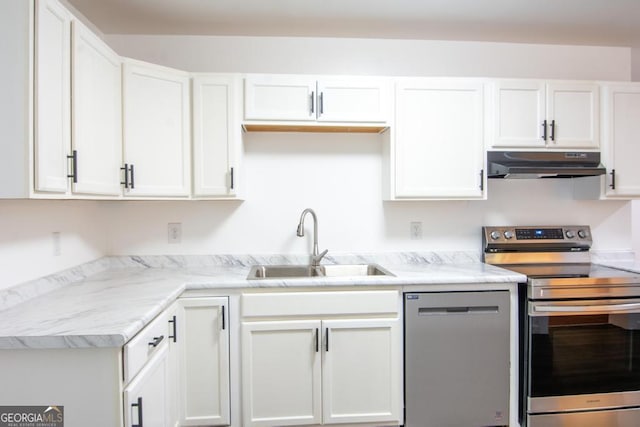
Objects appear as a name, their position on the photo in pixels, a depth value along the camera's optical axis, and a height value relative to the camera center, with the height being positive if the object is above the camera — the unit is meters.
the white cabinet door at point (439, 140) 2.23 +0.44
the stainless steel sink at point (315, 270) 2.38 -0.40
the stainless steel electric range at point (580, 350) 1.95 -0.77
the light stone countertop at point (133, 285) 1.18 -0.39
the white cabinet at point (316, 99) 2.16 +0.68
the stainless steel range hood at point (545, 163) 2.21 +0.29
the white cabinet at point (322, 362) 1.94 -0.82
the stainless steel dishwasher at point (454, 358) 1.97 -0.81
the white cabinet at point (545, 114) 2.25 +0.61
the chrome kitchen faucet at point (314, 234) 2.31 -0.16
